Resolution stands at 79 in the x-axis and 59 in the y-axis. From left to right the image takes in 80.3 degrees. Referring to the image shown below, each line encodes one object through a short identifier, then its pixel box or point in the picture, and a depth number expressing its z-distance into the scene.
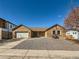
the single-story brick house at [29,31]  15.70
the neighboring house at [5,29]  13.50
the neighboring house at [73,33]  14.98
